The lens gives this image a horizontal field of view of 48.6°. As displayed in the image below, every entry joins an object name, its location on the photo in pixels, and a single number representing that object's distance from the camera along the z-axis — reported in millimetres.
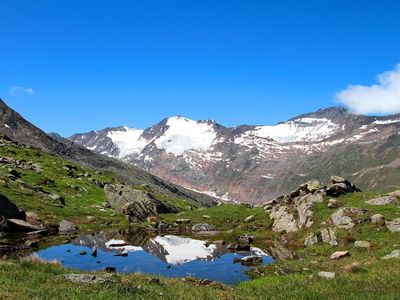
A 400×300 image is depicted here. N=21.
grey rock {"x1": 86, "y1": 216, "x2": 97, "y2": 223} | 70144
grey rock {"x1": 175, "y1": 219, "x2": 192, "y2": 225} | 72812
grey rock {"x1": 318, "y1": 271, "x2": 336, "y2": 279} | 27756
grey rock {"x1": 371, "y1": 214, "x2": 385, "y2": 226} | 46116
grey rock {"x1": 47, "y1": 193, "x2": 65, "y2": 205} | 78381
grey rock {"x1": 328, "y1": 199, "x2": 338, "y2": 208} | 56250
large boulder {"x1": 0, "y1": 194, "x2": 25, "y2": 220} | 57438
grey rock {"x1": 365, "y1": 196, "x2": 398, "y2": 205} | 54000
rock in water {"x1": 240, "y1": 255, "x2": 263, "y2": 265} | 41750
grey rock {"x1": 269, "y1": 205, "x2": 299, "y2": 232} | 56969
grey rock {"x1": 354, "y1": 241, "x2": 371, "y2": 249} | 40044
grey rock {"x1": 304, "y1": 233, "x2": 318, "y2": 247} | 47312
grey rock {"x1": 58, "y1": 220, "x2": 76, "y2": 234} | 60138
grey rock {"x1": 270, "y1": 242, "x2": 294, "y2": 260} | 43750
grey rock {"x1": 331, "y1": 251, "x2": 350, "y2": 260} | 37250
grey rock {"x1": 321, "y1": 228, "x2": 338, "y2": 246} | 45006
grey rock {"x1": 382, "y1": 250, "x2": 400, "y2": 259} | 32328
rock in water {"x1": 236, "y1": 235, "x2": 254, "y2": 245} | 55494
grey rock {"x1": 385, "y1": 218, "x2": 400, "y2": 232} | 43666
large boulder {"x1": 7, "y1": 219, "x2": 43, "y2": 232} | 56131
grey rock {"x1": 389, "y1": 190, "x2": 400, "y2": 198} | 56062
